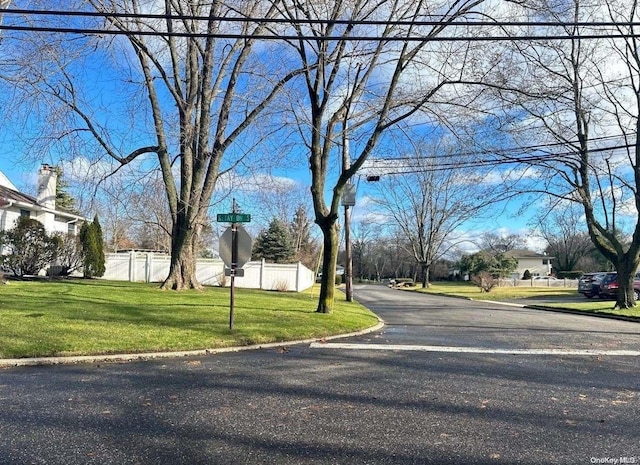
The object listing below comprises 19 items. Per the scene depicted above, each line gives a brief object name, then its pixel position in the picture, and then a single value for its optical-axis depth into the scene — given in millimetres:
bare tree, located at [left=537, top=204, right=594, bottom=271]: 79562
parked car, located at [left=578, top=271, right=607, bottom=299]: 31361
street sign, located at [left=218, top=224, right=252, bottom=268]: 10305
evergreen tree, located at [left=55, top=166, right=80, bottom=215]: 55162
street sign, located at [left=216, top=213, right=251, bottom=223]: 10406
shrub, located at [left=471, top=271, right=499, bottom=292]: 41281
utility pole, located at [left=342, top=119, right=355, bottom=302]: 23297
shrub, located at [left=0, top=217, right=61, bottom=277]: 20625
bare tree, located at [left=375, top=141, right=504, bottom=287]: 54562
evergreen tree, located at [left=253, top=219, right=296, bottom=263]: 51062
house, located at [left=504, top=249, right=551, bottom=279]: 88625
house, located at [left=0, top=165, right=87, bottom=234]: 24812
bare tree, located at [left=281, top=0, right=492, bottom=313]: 13383
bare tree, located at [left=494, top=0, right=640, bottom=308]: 20031
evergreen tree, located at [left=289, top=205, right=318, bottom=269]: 60906
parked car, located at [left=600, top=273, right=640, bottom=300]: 28969
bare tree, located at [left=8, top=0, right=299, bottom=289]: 17828
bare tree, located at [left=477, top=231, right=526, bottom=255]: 104250
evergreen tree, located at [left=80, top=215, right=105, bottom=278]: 26641
